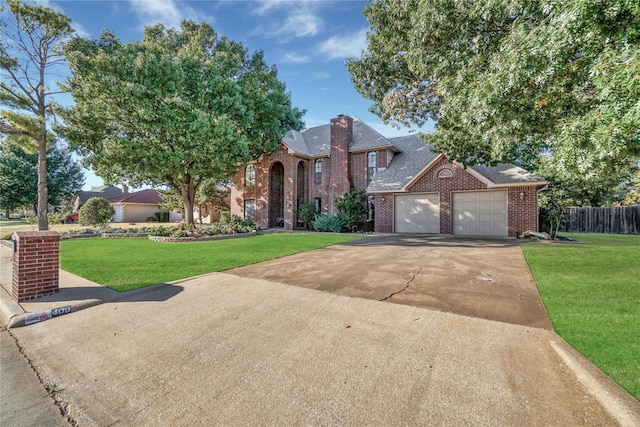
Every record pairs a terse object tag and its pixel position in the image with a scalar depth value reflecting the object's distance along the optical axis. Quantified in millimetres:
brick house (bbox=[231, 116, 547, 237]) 14031
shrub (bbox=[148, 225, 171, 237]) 14231
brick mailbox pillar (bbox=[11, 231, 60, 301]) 4857
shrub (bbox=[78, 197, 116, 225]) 19734
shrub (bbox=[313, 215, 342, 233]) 18266
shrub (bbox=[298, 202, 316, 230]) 20156
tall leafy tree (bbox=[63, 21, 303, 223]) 13602
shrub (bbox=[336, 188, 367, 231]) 18094
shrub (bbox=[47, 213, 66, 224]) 17438
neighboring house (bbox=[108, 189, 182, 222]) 36312
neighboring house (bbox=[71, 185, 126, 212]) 38906
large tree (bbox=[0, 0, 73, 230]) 14273
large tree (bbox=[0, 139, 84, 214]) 28594
